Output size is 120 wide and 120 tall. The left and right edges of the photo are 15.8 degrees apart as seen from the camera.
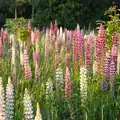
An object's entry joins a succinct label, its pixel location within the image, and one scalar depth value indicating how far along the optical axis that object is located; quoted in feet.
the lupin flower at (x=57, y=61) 22.85
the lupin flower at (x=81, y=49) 23.56
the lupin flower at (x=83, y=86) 16.02
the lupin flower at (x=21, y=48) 23.87
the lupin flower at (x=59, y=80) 17.87
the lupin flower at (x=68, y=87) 15.95
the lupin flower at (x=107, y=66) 20.34
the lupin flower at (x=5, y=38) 36.21
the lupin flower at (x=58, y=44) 28.97
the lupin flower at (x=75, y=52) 24.08
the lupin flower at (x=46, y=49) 27.17
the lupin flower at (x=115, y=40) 22.40
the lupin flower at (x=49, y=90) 16.59
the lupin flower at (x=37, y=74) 21.05
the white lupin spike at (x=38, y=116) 9.71
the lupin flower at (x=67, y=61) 22.35
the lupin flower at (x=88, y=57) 21.94
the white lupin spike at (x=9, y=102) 12.31
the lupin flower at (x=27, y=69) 21.64
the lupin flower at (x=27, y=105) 11.47
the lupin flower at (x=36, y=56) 23.36
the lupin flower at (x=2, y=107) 11.28
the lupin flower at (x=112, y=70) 19.31
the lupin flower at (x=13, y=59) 23.67
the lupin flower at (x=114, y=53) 20.23
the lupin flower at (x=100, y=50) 21.38
